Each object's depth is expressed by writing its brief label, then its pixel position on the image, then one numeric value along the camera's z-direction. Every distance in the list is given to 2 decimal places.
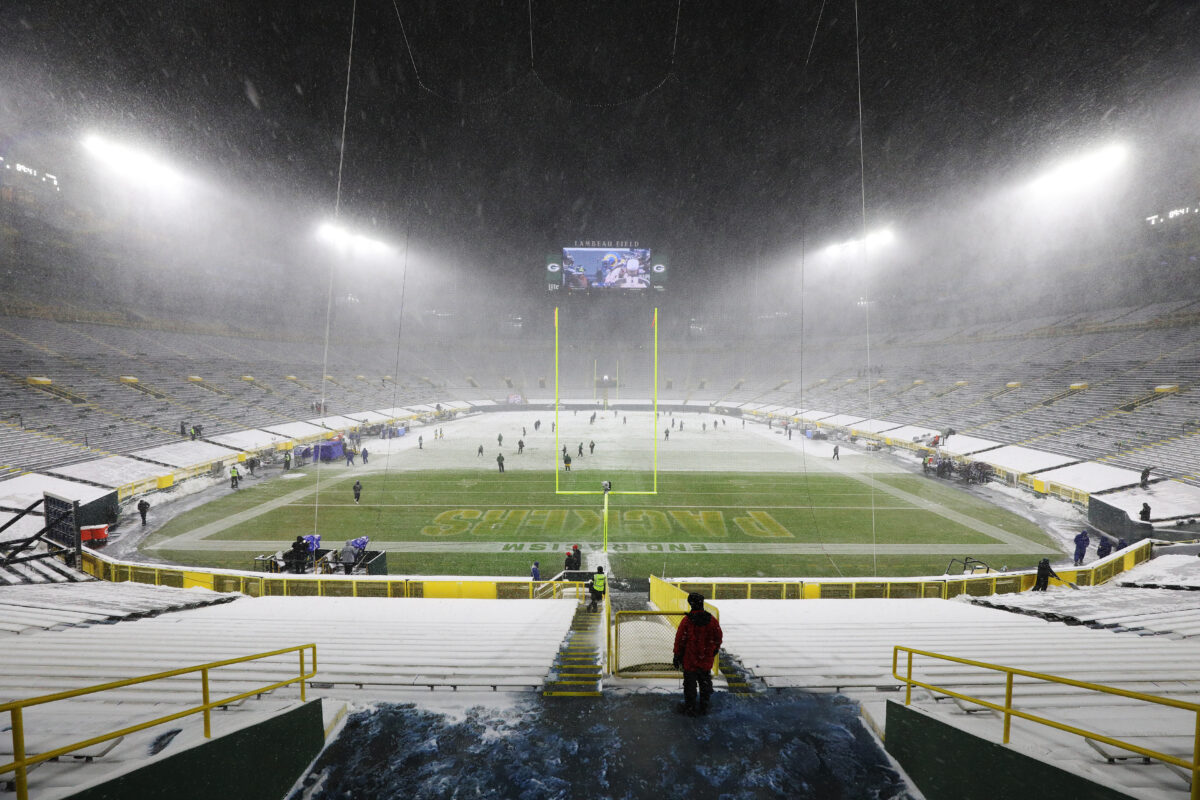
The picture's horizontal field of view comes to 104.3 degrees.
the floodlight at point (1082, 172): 32.75
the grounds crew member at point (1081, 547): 12.55
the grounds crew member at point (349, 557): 11.42
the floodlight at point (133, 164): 30.81
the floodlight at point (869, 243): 50.78
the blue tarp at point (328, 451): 26.31
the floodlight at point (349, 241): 47.53
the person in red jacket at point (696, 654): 4.16
